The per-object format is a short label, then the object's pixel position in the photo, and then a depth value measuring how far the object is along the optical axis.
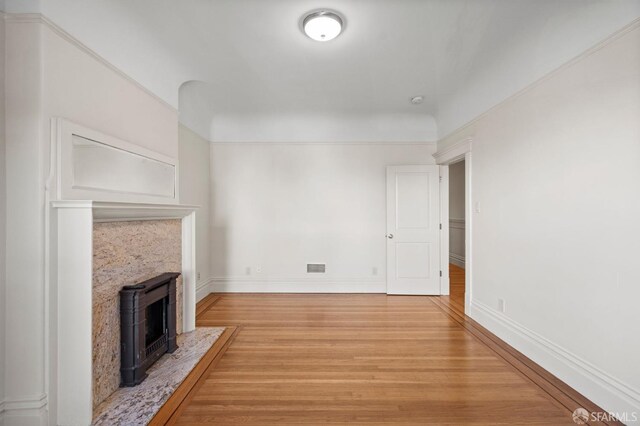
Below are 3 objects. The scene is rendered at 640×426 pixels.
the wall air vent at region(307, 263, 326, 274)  4.23
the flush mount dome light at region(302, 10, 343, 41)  1.98
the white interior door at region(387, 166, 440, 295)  4.05
